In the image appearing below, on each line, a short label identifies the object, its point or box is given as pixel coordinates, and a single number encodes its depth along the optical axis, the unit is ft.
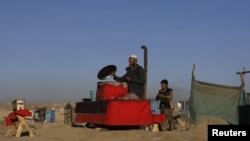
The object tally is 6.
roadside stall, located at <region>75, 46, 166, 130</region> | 35.29
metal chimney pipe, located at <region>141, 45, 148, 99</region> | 39.01
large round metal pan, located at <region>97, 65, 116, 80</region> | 40.09
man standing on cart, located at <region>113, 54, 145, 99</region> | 38.40
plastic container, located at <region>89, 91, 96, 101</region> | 42.87
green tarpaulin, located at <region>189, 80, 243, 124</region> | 59.41
